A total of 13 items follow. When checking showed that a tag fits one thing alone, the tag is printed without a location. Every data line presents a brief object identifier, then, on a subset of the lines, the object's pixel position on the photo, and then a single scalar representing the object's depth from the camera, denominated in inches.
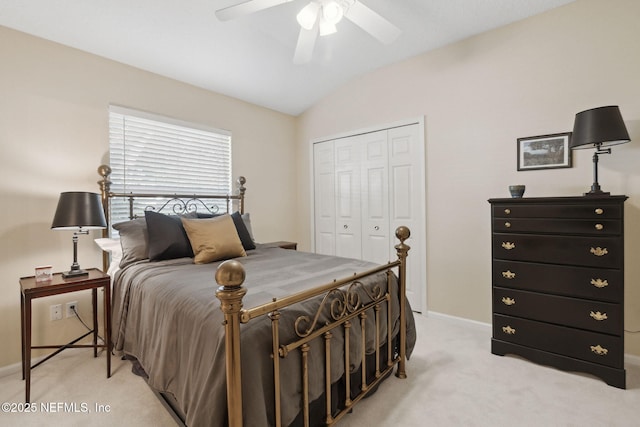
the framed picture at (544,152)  92.0
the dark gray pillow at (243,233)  106.8
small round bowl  87.9
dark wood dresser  73.1
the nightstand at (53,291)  68.3
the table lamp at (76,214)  76.7
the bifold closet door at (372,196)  124.4
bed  41.8
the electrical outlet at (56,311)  89.6
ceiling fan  67.5
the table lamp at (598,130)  73.4
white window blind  104.3
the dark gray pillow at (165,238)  86.0
